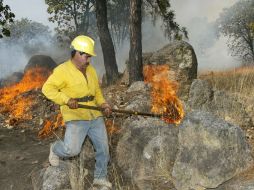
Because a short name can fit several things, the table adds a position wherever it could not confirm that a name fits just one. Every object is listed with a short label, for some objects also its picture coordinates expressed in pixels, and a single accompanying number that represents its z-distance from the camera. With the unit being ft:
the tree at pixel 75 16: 69.98
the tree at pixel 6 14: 23.88
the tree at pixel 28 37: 133.91
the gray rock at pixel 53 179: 13.21
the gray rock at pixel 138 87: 19.72
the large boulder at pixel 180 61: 23.39
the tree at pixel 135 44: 23.46
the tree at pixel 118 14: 82.66
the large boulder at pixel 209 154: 11.27
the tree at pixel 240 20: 70.63
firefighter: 12.09
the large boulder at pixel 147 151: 12.45
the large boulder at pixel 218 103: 15.45
